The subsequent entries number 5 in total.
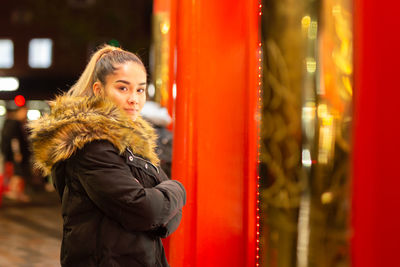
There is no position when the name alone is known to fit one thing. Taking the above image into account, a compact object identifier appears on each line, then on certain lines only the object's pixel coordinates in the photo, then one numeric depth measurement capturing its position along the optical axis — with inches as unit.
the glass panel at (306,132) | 95.3
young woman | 74.8
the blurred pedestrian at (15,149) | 405.7
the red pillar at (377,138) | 61.3
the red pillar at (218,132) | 129.0
